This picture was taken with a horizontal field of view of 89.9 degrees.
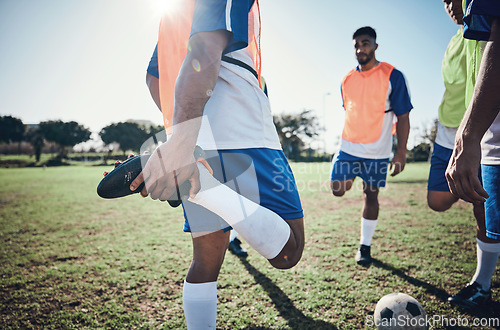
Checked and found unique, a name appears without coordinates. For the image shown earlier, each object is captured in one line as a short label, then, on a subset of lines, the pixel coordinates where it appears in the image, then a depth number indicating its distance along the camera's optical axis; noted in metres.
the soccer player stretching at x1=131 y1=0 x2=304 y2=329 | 1.09
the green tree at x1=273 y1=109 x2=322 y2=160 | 55.47
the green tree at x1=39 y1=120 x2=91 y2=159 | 46.03
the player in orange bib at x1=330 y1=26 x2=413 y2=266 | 2.97
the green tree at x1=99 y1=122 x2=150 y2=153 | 49.38
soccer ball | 1.52
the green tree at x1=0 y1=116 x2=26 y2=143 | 45.25
